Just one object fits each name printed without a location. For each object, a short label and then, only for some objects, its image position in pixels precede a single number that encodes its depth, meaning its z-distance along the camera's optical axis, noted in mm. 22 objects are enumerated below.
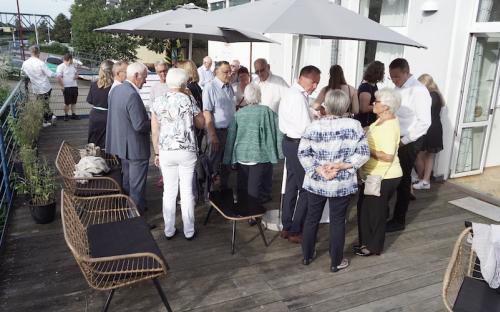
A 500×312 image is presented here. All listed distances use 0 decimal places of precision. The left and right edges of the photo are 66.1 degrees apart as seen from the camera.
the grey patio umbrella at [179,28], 4203
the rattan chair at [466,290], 1995
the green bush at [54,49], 41438
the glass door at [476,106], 5191
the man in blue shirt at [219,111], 4188
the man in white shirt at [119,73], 4016
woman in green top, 3674
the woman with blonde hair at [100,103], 4656
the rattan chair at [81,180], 3528
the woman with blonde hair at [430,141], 4785
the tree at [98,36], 26703
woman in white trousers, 3201
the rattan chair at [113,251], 2246
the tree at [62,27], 65250
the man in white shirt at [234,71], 5914
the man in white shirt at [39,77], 7812
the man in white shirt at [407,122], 3781
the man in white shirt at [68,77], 8234
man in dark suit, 3484
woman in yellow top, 3090
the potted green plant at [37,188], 3904
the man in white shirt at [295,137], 3248
